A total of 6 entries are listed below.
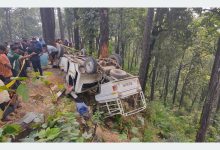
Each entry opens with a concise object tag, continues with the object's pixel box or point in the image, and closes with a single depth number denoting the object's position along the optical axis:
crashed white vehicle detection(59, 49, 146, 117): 5.04
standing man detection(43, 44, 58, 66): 7.68
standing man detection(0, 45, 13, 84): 4.24
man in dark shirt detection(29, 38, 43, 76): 6.03
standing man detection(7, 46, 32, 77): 5.04
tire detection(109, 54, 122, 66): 6.51
